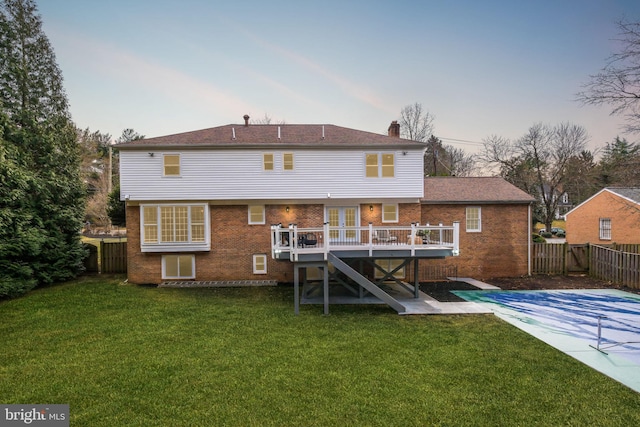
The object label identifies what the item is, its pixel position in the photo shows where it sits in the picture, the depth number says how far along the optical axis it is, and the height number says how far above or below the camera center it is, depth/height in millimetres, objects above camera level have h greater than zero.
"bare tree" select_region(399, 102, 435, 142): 29614 +9284
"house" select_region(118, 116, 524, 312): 13242 +783
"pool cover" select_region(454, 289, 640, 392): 6293 -3392
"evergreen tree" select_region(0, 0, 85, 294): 12258 +3091
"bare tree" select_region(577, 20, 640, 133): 9953 +4619
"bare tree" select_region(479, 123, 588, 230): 28938 +5856
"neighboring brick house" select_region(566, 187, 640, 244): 20672 -859
